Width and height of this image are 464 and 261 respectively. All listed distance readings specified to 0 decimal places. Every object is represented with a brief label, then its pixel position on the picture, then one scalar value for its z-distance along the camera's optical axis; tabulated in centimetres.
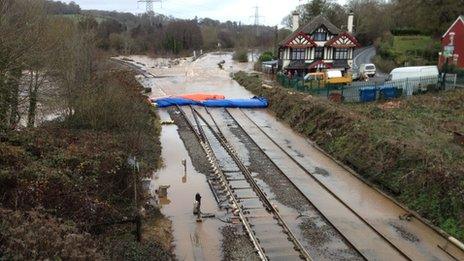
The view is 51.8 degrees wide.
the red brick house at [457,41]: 4022
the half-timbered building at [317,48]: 4522
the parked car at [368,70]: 4362
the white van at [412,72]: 3422
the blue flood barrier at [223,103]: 3450
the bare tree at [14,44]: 1620
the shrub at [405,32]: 5925
